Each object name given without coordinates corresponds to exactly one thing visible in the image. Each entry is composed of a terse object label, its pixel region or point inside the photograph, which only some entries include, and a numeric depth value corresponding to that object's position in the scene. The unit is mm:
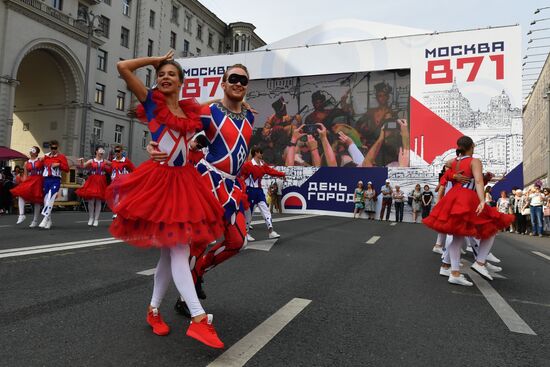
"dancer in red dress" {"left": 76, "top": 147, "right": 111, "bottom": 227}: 10523
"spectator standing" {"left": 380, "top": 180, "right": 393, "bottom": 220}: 19375
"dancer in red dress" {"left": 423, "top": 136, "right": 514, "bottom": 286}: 5094
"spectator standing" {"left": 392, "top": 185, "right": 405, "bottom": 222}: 19109
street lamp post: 19844
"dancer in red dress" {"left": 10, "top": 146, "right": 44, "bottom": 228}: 9467
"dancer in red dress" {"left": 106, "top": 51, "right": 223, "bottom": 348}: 2658
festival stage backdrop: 17953
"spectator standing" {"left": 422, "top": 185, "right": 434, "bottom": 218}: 17406
